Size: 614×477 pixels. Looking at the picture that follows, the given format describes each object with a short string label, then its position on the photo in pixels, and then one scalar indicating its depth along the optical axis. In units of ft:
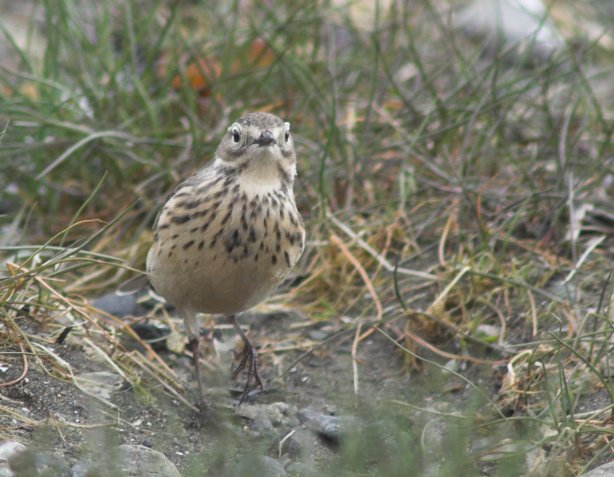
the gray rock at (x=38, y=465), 18.16
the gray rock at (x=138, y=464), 22.67
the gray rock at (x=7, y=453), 20.72
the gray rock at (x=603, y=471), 23.53
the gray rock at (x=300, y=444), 28.66
